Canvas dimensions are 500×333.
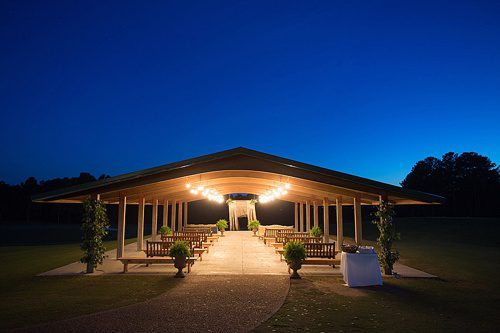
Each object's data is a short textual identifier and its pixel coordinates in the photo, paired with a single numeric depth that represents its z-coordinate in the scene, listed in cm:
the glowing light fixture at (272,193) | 1449
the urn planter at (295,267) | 921
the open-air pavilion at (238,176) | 959
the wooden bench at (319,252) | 1099
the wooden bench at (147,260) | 991
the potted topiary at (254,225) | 2427
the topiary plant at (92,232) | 981
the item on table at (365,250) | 877
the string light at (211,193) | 1443
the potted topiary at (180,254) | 940
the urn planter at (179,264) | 938
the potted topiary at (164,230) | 1764
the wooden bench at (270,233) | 1922
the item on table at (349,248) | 871
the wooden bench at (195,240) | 1357
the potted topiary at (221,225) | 2399
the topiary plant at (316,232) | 1683
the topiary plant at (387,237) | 977
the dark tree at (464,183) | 4253
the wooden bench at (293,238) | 1319
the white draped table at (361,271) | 832
